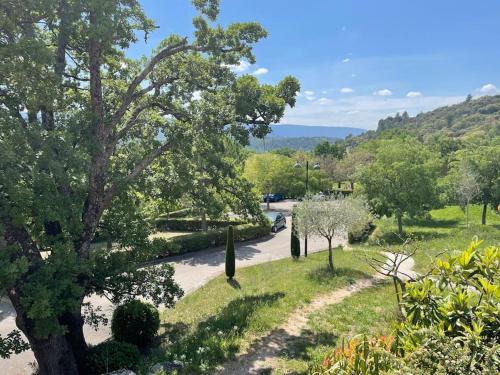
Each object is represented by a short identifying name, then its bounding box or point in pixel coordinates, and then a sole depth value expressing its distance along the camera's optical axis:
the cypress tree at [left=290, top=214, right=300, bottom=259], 24.28
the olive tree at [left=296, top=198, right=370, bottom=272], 19.20
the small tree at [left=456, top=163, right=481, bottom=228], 32.06
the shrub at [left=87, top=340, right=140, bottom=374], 10.00
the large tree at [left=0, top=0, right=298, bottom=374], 8.38
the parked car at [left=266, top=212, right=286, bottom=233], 34.89
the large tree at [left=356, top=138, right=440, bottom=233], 29.80
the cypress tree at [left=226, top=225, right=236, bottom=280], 20.44
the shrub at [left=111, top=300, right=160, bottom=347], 12.29
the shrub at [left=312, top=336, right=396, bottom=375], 4.26
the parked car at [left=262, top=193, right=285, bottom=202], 58.54
